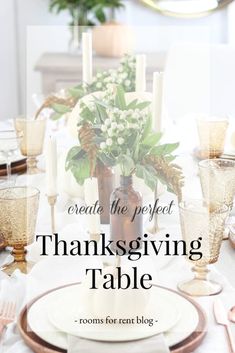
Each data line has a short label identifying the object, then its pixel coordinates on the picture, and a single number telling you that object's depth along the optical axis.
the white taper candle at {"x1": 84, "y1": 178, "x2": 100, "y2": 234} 1.36
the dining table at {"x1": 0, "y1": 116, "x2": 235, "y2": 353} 1.20
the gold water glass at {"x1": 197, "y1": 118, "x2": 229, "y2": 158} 1.96
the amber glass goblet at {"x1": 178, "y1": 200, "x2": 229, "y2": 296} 1.34
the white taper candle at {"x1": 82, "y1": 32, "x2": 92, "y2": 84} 1.81
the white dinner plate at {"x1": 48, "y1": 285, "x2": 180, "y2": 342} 1.17
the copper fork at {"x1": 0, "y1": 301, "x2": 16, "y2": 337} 1.23
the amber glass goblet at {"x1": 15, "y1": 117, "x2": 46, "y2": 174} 2.02
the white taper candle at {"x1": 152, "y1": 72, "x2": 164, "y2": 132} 1.58
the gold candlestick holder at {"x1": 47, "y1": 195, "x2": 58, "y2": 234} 1.58
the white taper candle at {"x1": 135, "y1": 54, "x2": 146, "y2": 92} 1.78
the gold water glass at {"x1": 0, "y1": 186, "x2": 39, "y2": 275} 1.43
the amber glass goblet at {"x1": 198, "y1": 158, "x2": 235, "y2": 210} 1.63
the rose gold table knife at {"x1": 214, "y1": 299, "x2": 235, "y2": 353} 1.19
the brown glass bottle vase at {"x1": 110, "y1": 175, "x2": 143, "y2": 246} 1.39
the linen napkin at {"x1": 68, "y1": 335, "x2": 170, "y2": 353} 1.14
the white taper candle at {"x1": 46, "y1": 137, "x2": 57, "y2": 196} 1.51
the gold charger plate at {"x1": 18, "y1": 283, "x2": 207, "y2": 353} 1.14
